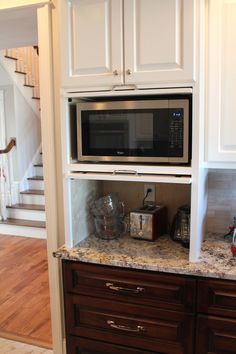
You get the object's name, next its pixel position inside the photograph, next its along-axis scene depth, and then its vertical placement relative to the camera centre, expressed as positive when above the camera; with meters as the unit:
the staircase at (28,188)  4.95 -0.85
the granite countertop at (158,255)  1.66 -0.63
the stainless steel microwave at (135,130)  1.66 +0.02
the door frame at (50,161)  2.00 -0.15
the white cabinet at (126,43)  1.59 +0.43
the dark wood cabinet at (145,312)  1.65 -0.89
